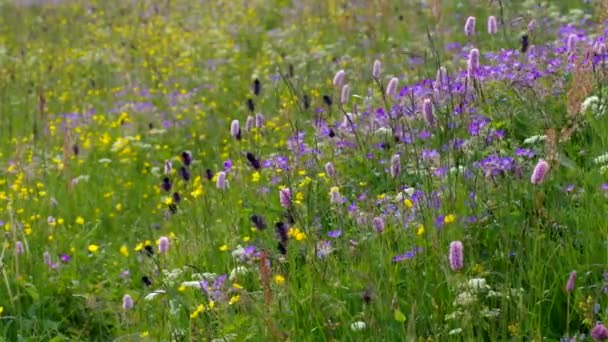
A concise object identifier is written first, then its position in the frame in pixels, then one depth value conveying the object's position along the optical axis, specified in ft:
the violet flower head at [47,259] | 26.61
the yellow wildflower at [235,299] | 18.31
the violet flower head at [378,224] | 18.58
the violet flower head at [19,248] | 25.47
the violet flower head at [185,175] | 26.40
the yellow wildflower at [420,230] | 18.98
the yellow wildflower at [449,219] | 18.37
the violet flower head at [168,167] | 28.40
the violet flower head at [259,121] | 24.82
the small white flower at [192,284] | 19.42
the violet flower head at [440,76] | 21.95
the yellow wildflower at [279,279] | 18.46
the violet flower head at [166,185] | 26.40
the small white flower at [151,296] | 18.72
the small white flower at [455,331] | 15.56
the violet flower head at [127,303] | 19.88
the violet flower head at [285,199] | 18.64
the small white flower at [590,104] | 23.66
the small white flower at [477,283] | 15.92
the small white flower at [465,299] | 15.61
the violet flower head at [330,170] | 21.61
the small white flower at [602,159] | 21.18
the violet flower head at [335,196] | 19.43
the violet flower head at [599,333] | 13.33
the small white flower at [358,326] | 16.71
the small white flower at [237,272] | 20.33
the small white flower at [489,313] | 15.82
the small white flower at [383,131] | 25.12
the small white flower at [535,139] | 21.46
